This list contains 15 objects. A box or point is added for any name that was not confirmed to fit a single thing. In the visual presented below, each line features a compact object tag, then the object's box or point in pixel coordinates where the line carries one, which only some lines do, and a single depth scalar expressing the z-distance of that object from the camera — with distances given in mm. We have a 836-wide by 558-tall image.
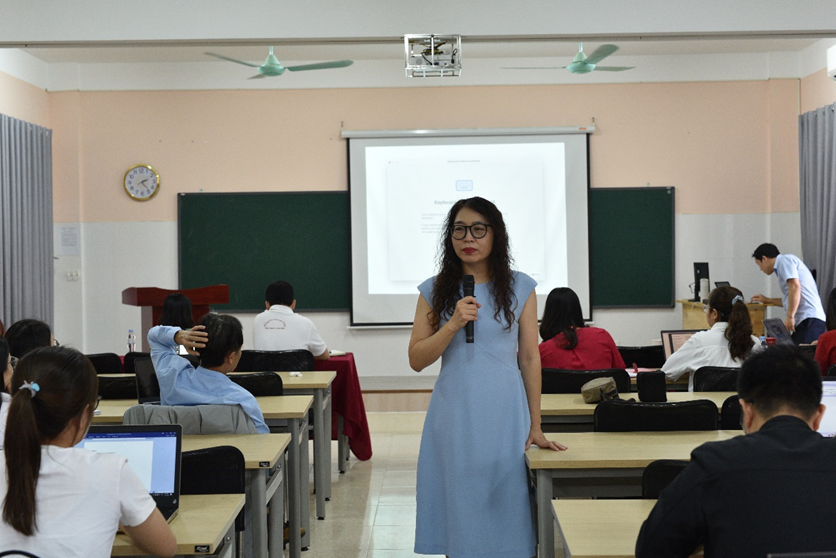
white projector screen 7730
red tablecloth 5090
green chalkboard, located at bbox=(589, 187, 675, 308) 7762
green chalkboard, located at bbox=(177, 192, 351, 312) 7762
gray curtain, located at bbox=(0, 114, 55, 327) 6754
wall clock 7750
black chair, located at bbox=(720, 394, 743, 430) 3033
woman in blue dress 2303
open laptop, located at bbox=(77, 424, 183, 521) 2045
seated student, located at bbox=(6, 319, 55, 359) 3354
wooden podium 5836
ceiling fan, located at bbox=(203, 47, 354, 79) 6280
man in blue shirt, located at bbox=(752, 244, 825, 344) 6703
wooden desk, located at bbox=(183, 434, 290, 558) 2535
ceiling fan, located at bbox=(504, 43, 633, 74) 6121
